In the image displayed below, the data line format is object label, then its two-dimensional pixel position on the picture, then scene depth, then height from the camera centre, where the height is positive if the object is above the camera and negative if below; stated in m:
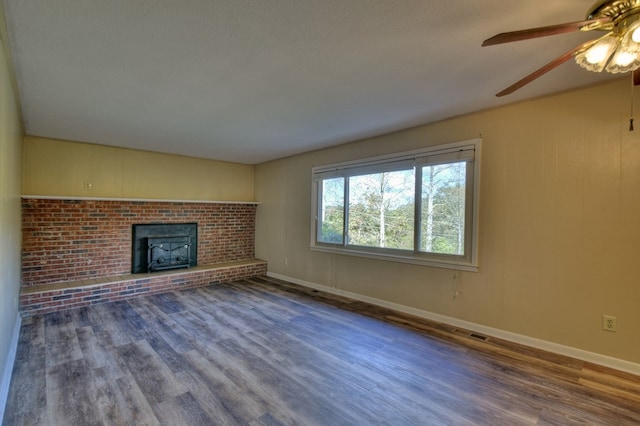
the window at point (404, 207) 3.23 +0.07
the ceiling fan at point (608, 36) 1.26 +0.82
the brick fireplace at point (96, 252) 3.94 -0.69
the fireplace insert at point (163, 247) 4.86 -0.67
